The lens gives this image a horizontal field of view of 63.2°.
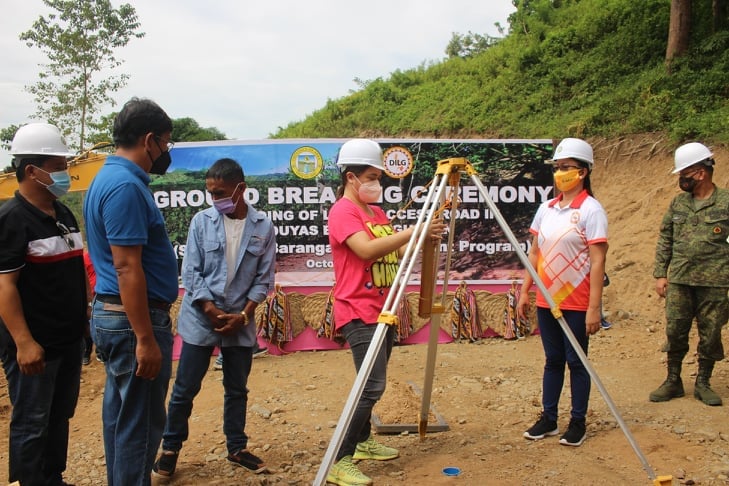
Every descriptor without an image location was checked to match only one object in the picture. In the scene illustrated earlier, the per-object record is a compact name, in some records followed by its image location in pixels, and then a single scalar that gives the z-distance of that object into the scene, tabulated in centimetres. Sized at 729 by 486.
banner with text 627
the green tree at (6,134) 1981
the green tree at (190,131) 3130
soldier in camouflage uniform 425
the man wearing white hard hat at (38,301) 277
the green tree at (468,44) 2345
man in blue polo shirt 232
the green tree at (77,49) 1659
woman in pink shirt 312
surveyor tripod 247
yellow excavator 789
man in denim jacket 334
